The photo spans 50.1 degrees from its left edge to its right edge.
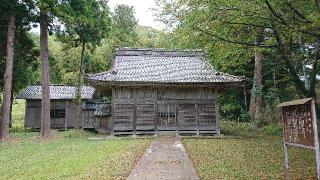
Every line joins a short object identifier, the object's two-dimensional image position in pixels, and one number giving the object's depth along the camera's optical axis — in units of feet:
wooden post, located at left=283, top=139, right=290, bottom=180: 28.02
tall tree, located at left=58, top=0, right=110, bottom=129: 69.10
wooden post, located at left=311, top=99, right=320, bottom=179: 22.39
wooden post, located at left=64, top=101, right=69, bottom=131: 105.96
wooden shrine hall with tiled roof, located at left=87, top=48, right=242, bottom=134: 73.05
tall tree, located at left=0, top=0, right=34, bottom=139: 67.26
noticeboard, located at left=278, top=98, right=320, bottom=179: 22.81
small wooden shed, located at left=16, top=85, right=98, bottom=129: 103.76
